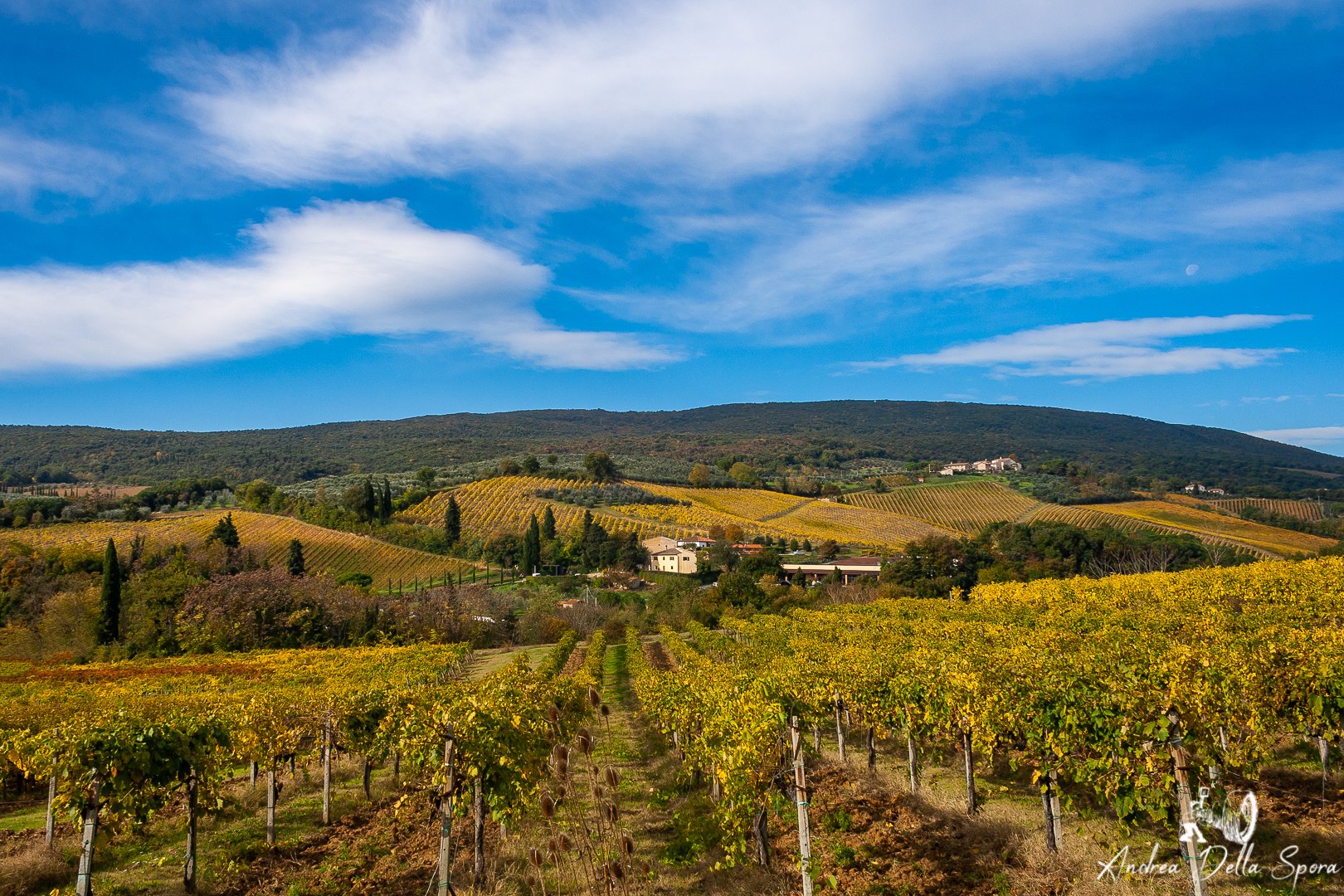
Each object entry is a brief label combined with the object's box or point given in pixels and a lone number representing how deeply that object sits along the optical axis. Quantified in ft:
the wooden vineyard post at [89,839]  21.90
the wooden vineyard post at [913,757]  40.21
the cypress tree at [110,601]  138.72
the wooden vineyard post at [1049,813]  30.25
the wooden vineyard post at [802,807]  23.31
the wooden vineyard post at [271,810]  35.50
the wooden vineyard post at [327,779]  40.81
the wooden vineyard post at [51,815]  34.32
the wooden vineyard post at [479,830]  28.81
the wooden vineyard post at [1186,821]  19.65
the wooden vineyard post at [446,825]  21.40
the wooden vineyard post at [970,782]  36.88
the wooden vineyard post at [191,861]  29.81
